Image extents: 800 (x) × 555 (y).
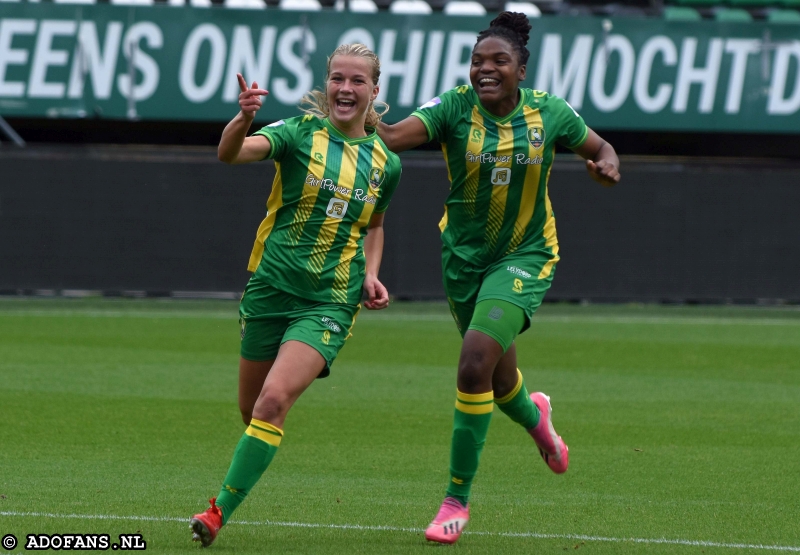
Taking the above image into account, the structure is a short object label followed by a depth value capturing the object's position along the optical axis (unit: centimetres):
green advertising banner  3975
